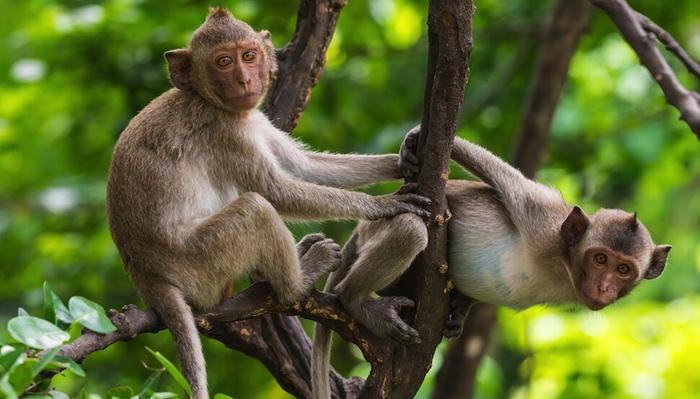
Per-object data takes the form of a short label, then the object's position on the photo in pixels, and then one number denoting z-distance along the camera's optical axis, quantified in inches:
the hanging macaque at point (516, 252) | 601.0
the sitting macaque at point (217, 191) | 562.6
